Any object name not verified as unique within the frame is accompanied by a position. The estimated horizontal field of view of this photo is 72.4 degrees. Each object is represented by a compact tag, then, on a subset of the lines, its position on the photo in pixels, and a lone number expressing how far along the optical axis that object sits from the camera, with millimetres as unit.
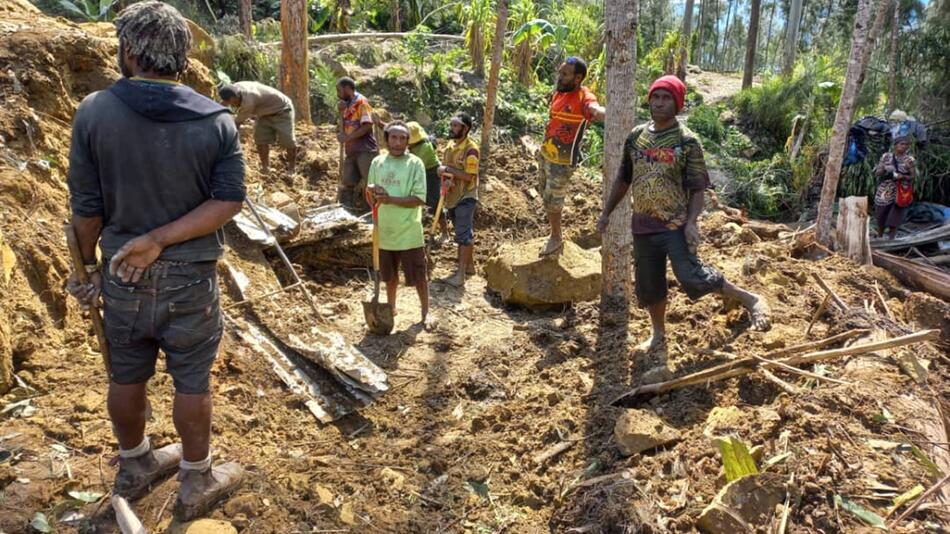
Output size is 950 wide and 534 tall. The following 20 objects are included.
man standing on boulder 5875
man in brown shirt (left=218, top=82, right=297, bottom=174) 7759
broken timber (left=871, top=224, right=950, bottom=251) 8172
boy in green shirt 5312
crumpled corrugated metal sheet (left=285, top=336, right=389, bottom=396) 4352
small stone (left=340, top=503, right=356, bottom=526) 3072
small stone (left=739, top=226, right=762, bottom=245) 7129
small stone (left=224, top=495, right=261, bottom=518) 2818
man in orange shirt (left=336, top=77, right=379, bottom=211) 7582
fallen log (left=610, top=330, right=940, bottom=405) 3441
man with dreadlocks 2359
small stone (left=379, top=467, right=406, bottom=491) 3555
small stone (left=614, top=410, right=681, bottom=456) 3508
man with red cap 4047
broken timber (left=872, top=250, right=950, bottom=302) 6344
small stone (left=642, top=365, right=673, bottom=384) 4117
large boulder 6281
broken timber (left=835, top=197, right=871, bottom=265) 6664
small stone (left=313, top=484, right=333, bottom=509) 3111
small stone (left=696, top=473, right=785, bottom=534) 2811
